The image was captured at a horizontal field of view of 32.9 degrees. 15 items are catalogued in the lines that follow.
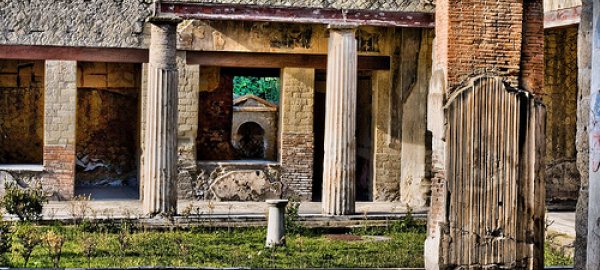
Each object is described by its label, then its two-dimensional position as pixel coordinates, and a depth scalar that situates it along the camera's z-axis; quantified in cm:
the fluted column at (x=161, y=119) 1504
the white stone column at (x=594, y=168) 593
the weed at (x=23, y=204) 1410
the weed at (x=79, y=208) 1435
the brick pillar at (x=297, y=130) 1845
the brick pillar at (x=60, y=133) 1730
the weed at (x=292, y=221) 1441
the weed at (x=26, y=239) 1096
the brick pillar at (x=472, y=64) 936
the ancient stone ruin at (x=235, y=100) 1555
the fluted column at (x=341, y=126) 1602
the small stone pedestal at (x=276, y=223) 1335
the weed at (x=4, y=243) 1109
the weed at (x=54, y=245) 1106
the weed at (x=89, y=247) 1157
